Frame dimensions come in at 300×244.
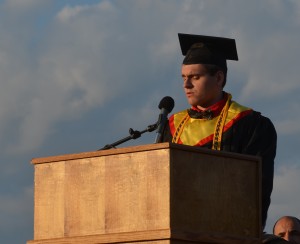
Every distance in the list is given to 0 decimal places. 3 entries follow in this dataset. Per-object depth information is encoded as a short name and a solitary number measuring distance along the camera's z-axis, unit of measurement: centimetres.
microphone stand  1405
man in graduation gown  1468
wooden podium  1170
